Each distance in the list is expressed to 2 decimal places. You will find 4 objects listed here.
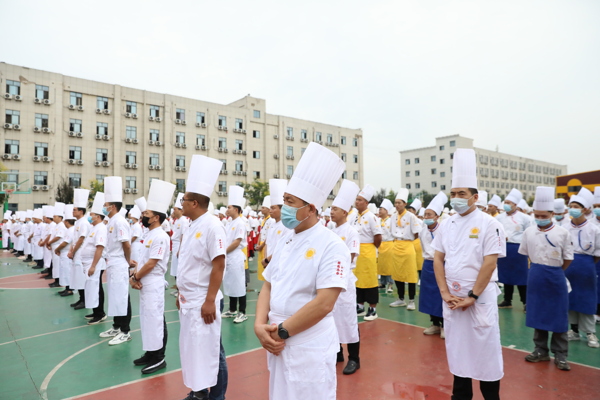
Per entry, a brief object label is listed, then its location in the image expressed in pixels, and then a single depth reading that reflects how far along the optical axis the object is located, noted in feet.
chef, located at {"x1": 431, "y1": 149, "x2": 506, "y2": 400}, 9.75
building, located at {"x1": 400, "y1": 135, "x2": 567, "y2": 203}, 191.42
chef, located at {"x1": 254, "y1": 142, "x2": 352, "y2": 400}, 6.60
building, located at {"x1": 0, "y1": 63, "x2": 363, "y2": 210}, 95.71
